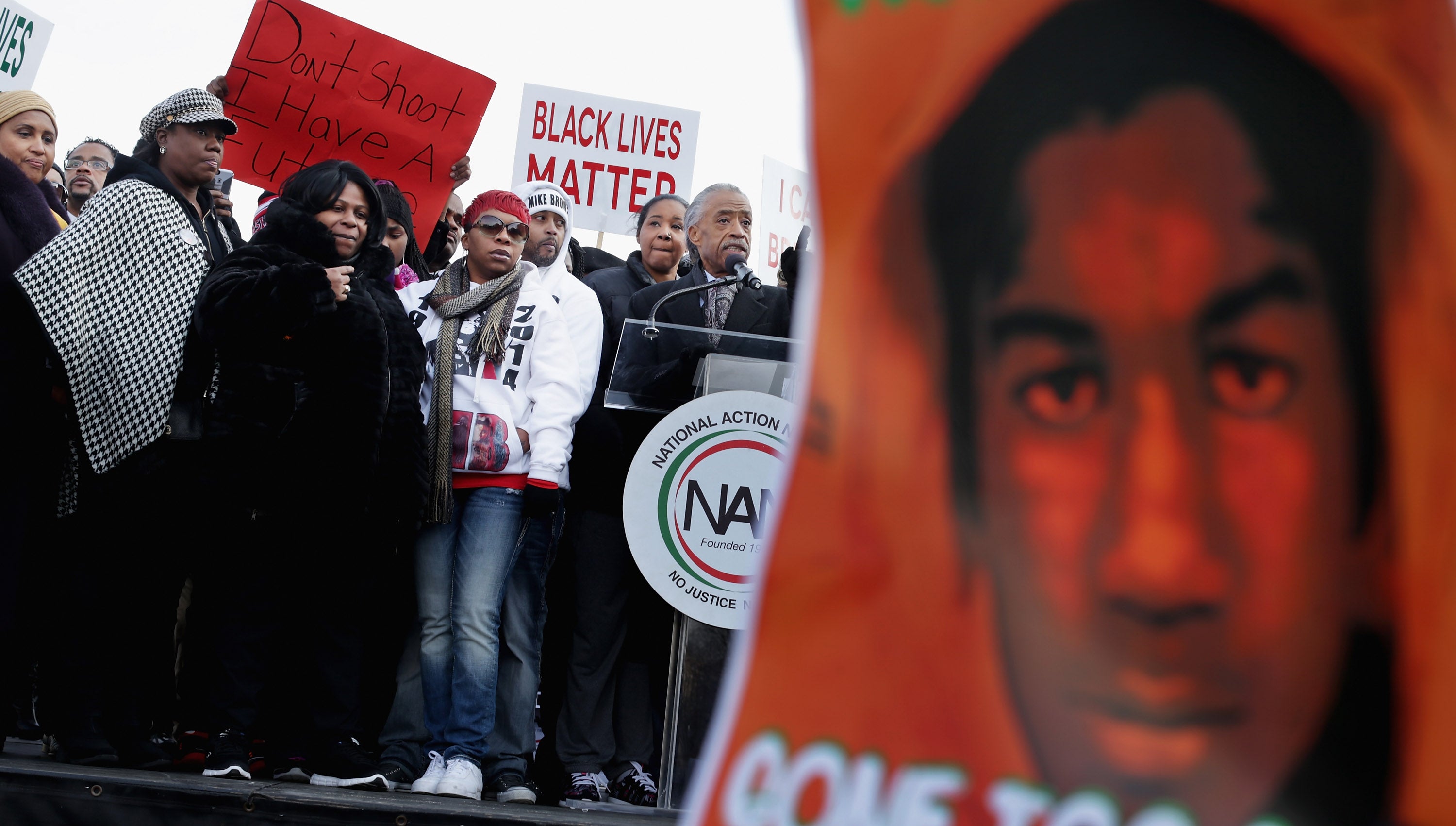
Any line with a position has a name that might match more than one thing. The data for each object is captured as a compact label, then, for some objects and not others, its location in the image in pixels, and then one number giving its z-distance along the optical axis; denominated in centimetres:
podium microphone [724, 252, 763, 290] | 434
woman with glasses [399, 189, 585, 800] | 404
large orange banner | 132
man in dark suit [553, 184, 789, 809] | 409
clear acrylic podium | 383
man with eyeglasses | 626
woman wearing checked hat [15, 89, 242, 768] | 377
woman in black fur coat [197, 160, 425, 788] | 385
